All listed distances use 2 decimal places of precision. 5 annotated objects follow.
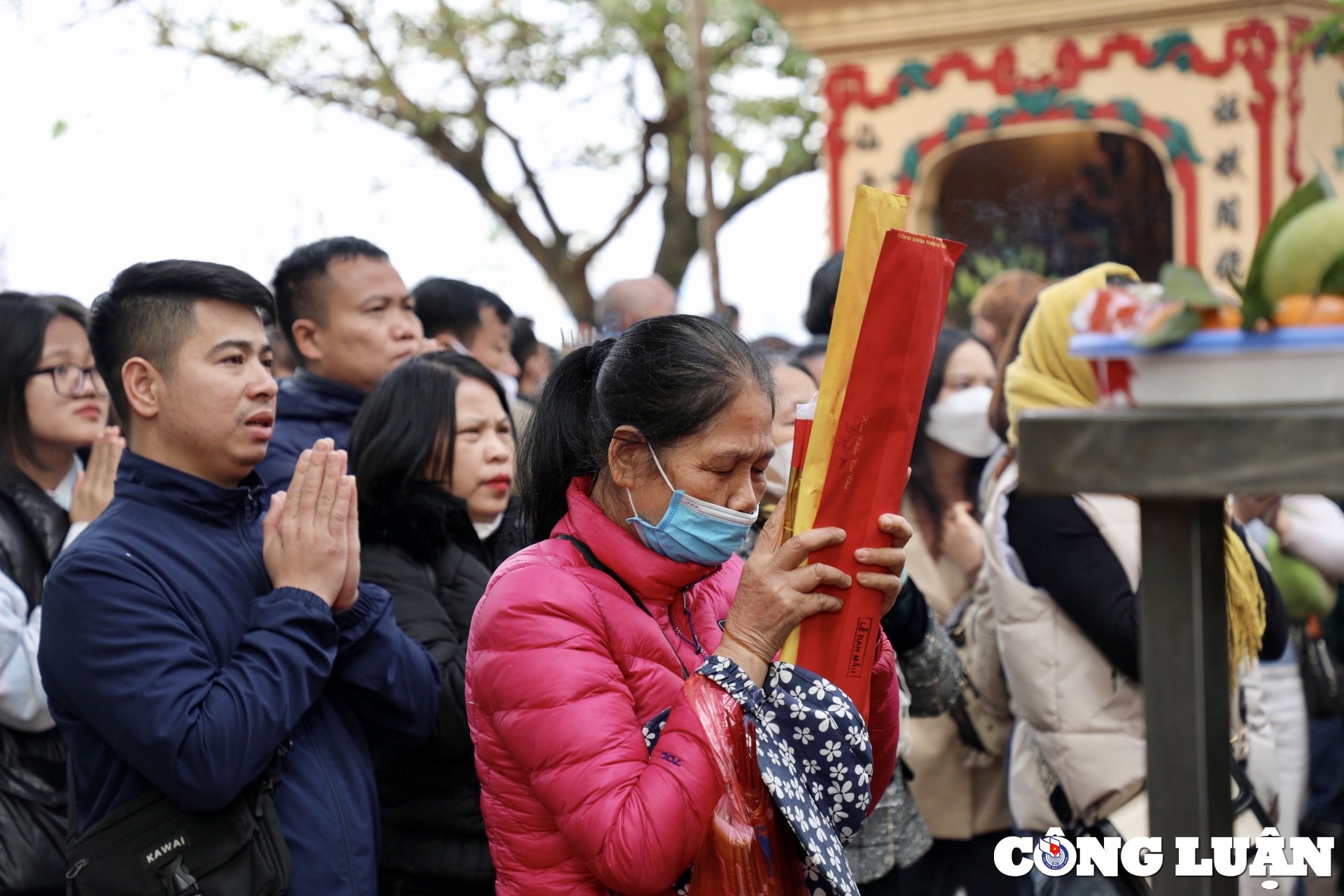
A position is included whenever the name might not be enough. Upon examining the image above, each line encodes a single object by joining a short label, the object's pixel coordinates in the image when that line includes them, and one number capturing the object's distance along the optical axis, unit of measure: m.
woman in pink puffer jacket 1.59
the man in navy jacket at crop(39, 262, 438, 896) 1.95
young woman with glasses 2.68
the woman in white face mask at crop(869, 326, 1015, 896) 3.35
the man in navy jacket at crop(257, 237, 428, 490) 3.42
